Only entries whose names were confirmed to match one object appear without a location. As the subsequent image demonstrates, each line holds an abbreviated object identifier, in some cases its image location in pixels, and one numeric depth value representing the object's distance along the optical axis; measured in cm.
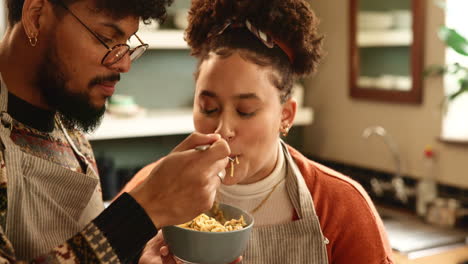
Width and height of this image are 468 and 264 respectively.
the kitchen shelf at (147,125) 348
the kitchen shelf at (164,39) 354
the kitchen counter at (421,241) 283
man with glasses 114
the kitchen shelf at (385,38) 356
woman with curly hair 163
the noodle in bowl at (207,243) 124
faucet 354
